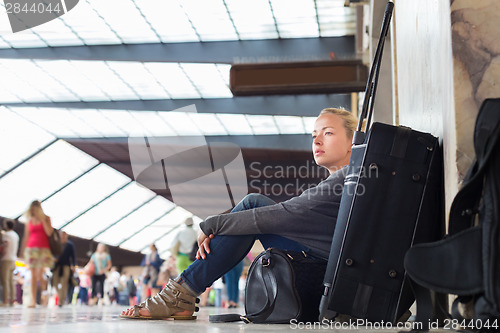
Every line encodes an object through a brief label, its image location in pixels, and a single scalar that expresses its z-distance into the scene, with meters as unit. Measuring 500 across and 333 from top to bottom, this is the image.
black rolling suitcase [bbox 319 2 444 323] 1.84
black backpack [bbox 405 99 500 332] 1.30
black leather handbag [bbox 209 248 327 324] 2.18
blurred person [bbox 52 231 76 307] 9.73
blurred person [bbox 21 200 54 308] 7.93
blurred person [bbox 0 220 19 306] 8.97
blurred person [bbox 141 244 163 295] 11.80
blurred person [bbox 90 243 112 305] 12.29
